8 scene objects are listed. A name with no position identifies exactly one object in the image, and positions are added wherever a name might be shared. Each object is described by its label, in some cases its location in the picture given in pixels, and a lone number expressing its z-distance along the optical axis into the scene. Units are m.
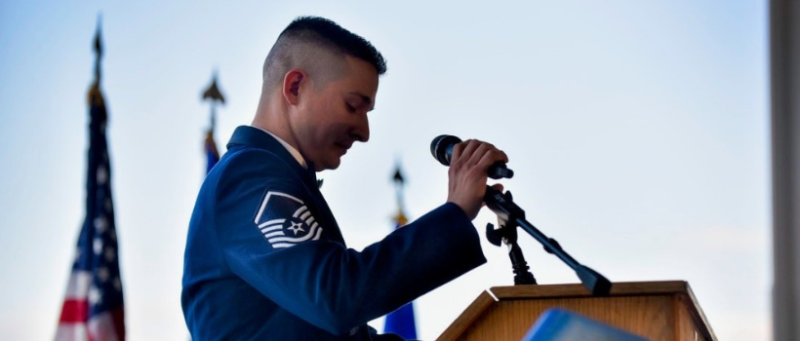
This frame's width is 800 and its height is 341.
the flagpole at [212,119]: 7.89
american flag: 6.99
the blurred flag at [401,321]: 8.72
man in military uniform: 4.60
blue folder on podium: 4.06
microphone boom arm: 4.40
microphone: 4.84
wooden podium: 4.58
